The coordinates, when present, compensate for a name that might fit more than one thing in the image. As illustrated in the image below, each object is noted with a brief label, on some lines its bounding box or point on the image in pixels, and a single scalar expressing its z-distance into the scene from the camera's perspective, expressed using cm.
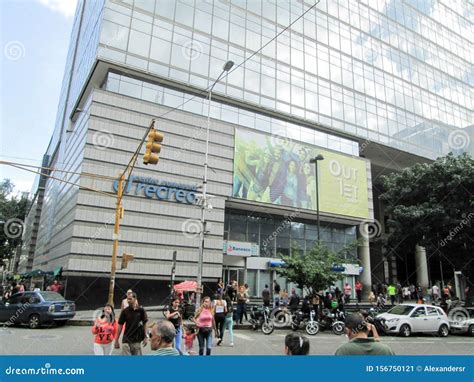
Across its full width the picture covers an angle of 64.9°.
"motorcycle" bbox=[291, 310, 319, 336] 1603
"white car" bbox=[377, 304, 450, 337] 1625
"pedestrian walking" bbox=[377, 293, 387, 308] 2535
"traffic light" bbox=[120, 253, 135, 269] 1526
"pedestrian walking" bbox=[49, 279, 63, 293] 2277
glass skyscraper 2830
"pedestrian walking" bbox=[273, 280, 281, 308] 2227
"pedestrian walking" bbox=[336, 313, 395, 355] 374
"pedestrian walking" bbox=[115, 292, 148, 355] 693
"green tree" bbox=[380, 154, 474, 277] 2280
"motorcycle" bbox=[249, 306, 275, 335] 1562
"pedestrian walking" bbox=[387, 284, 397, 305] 2772
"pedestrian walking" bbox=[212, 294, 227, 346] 1180
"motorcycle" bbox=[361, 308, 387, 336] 1620
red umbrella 1898
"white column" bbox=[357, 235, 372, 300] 3656
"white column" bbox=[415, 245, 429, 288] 4250
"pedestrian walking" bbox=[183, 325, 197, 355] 955
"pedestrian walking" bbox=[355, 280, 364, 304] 3033
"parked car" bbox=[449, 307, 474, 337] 1766
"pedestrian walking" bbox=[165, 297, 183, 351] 940
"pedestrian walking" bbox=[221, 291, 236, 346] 1191
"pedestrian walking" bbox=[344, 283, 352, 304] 2542
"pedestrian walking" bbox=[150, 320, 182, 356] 379
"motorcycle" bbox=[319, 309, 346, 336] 1695
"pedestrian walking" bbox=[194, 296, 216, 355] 930
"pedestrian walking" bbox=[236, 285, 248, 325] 1716
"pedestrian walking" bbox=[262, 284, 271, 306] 1852
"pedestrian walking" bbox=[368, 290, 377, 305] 2455
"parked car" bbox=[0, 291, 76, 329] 1512
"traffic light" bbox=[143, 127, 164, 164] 1104
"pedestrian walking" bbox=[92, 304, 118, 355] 712
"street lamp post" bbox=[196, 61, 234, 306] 1606
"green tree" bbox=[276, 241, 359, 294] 1862
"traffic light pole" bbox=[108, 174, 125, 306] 1523
